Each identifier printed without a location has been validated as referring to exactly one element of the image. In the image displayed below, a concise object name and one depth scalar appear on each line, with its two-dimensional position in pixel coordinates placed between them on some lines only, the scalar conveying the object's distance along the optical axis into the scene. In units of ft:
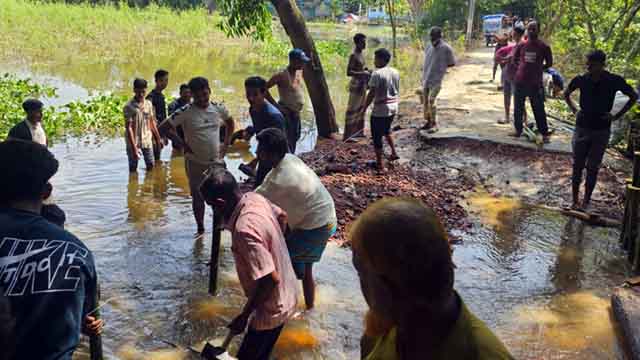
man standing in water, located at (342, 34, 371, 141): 32.50
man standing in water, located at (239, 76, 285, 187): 18.67
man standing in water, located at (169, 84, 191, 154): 27.25
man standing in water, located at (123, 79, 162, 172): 25.86
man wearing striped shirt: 9.87
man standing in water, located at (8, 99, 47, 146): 19.22
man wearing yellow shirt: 4.58
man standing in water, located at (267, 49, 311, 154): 27.22
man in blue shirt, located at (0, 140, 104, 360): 6.75
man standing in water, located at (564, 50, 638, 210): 20.99
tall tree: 31.94
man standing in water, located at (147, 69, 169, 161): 28.76
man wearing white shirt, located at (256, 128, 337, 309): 13.26
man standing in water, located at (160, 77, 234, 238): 19.04
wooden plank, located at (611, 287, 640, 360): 13.51
